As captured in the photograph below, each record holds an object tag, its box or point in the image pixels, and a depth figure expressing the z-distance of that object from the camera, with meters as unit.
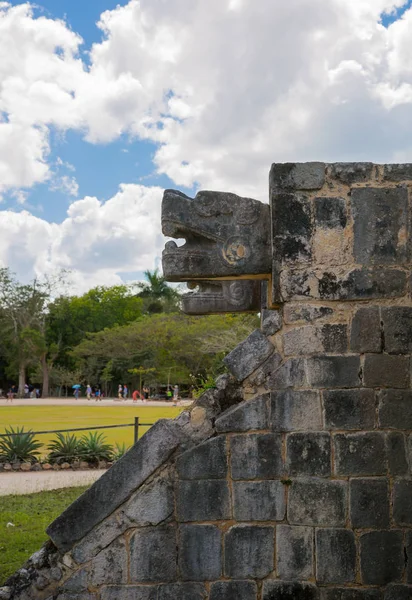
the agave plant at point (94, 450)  13.44
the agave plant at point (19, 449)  13.43
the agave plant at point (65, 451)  13.37
